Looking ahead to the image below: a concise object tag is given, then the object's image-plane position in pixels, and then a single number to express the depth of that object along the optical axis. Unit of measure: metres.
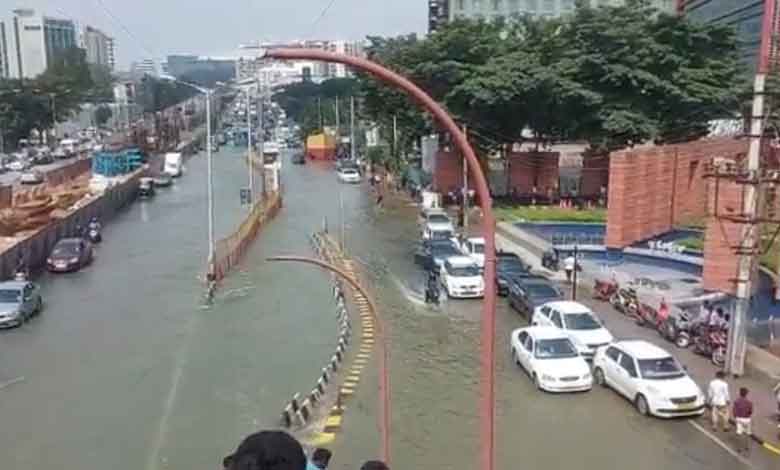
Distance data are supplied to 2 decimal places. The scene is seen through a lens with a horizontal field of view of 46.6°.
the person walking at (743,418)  15.35
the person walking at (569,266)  29.17
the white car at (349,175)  67.06
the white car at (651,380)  16.72
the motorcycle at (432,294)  27.20
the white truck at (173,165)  74.25
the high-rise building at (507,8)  85.56
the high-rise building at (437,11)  89.40
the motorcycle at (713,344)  19.89
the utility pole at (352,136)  85.06
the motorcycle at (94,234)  40.25
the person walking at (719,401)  16.14
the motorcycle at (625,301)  24.53
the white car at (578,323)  20.52
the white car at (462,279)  27.84
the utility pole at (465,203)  43.31
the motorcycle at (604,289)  26.58
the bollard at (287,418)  16.53
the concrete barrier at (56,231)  31.36
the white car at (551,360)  18.34
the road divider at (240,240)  32.56
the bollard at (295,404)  17.03
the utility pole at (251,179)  53.15
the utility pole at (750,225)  17.66
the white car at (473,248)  31.84
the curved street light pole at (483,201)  6.26
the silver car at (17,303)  24.66
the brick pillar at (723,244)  20.09
